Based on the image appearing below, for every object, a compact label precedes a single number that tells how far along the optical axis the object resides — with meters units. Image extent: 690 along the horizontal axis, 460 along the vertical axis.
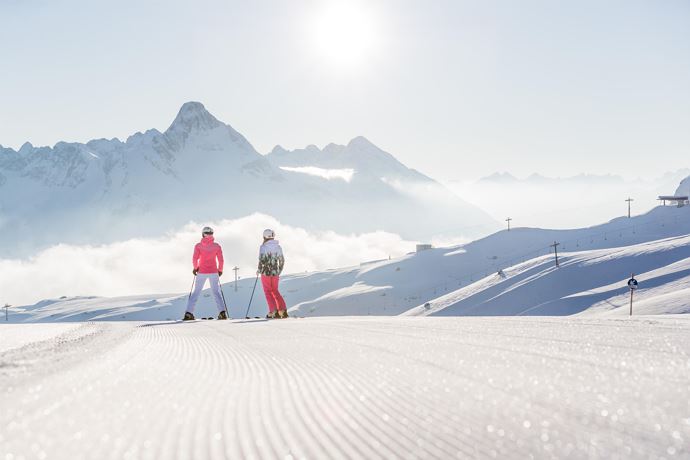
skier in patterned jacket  18.95
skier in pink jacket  19.02
